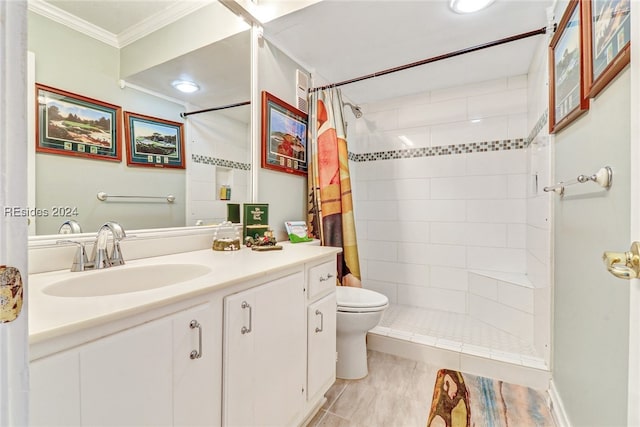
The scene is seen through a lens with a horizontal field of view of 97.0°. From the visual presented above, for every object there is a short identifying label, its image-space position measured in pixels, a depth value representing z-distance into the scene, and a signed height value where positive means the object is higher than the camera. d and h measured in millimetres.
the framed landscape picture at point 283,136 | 1841 +527
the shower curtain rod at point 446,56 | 1619 +1000
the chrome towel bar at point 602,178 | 902 +118
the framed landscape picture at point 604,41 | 801 +552
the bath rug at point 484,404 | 1416 -1041
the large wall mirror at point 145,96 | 980 +506
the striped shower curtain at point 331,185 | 2090 +198
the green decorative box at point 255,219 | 1659 -46
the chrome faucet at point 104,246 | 1015 -128
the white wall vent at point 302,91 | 2133 +929
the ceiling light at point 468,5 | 1566 +1166
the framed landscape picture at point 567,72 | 1154 +656
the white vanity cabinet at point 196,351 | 571 -378
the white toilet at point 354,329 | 1688 -713
